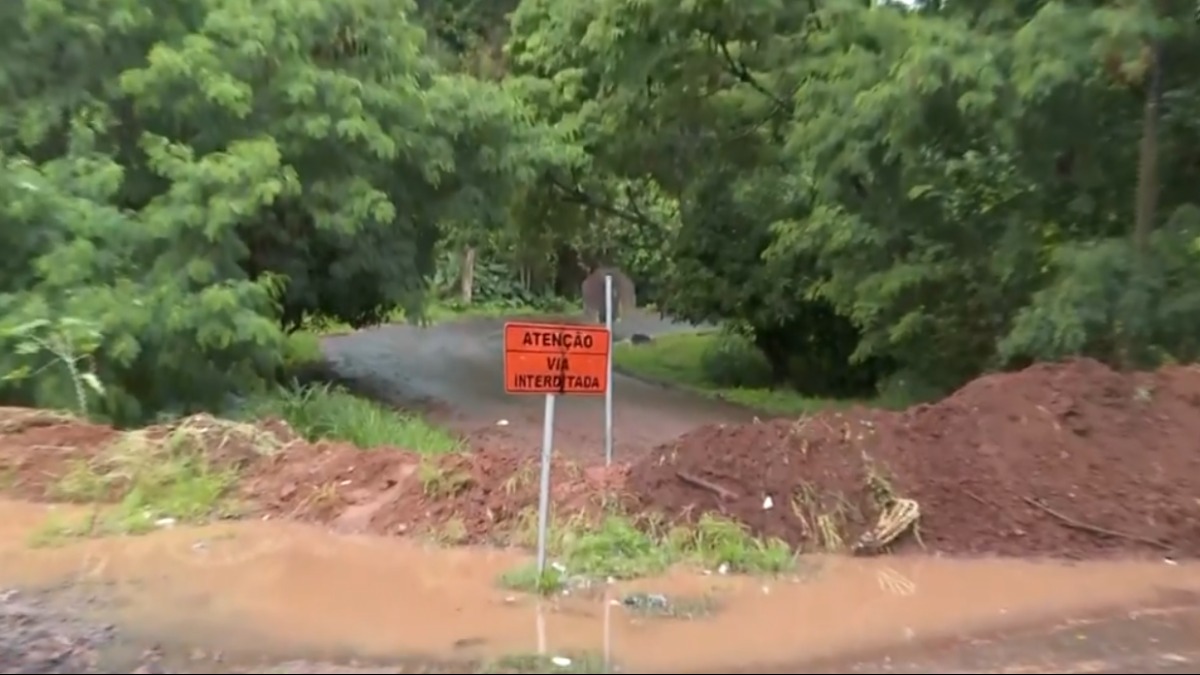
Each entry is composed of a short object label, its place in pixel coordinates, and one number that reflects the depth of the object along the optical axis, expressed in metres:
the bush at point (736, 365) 27.33
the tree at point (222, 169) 13.73
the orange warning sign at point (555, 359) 8.25
